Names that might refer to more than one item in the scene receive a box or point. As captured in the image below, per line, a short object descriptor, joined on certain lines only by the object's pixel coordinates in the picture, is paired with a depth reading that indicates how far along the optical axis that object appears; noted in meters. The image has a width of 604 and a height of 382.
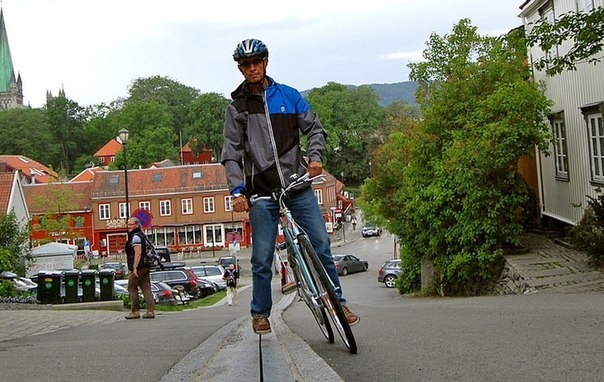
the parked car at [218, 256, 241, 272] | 53.10
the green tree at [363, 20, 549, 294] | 17.41
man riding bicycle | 5.79
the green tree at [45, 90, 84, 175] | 132.88
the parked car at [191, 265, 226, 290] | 40.19
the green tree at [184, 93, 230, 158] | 102.75
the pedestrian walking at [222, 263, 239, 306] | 25.75
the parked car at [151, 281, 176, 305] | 24.83
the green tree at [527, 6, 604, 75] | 12.02
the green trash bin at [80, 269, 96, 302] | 20.00
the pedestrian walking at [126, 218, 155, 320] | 12.64
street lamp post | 29.12
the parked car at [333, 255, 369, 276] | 46.91
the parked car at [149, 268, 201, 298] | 32.96
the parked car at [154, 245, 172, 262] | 61.34
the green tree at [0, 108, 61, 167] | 128.38
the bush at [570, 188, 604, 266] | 14.48
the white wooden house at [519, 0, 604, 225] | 16.83
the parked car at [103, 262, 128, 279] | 45.88
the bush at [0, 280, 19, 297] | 17.83
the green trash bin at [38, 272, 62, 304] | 19.91
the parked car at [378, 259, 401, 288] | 34.50
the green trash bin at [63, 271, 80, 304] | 19.98
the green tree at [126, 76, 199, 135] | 131.38
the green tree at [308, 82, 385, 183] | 111.69
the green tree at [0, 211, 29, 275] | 31.17
